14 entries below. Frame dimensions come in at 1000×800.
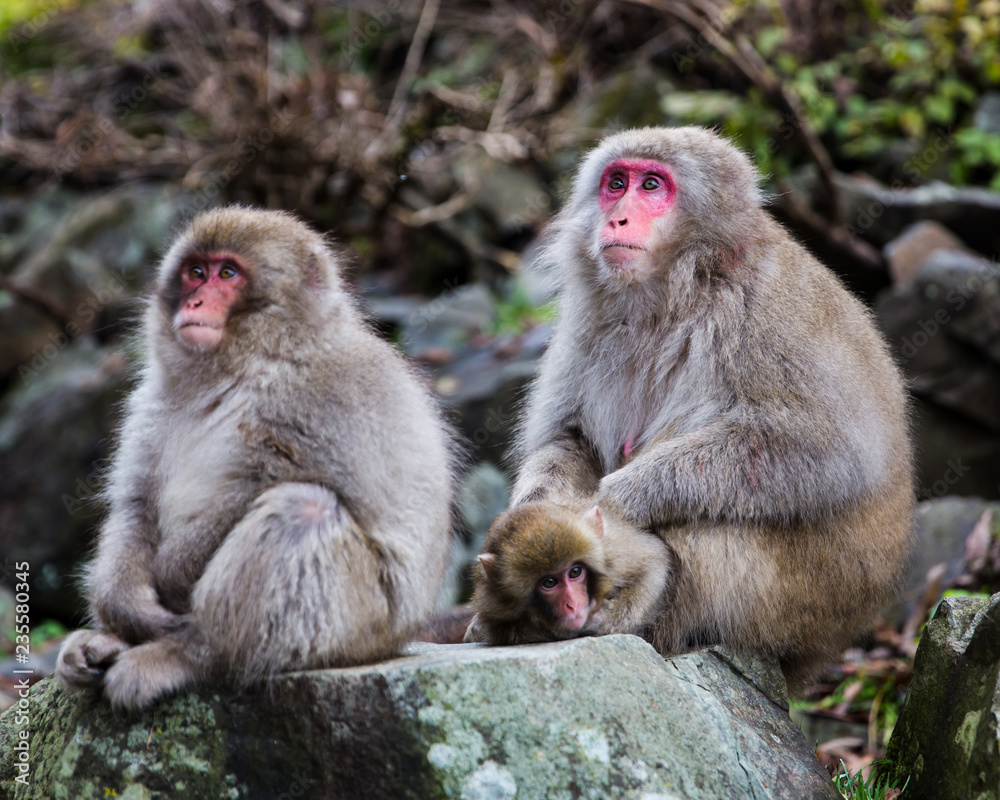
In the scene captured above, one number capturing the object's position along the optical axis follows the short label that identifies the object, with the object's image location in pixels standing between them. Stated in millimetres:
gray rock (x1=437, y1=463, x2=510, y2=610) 7391
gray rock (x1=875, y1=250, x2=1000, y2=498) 6961
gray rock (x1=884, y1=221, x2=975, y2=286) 7723
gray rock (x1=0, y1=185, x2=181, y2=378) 10906
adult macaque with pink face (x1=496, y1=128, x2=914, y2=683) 3709
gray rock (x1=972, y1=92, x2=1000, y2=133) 9055
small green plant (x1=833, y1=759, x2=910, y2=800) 3615
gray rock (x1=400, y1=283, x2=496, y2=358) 9477
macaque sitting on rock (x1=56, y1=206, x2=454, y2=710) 3010
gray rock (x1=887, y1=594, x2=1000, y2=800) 2994
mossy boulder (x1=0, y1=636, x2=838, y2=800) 2867
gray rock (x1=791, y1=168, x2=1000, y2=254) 8070
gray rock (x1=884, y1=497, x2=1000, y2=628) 6258
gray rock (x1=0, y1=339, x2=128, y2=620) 9094
